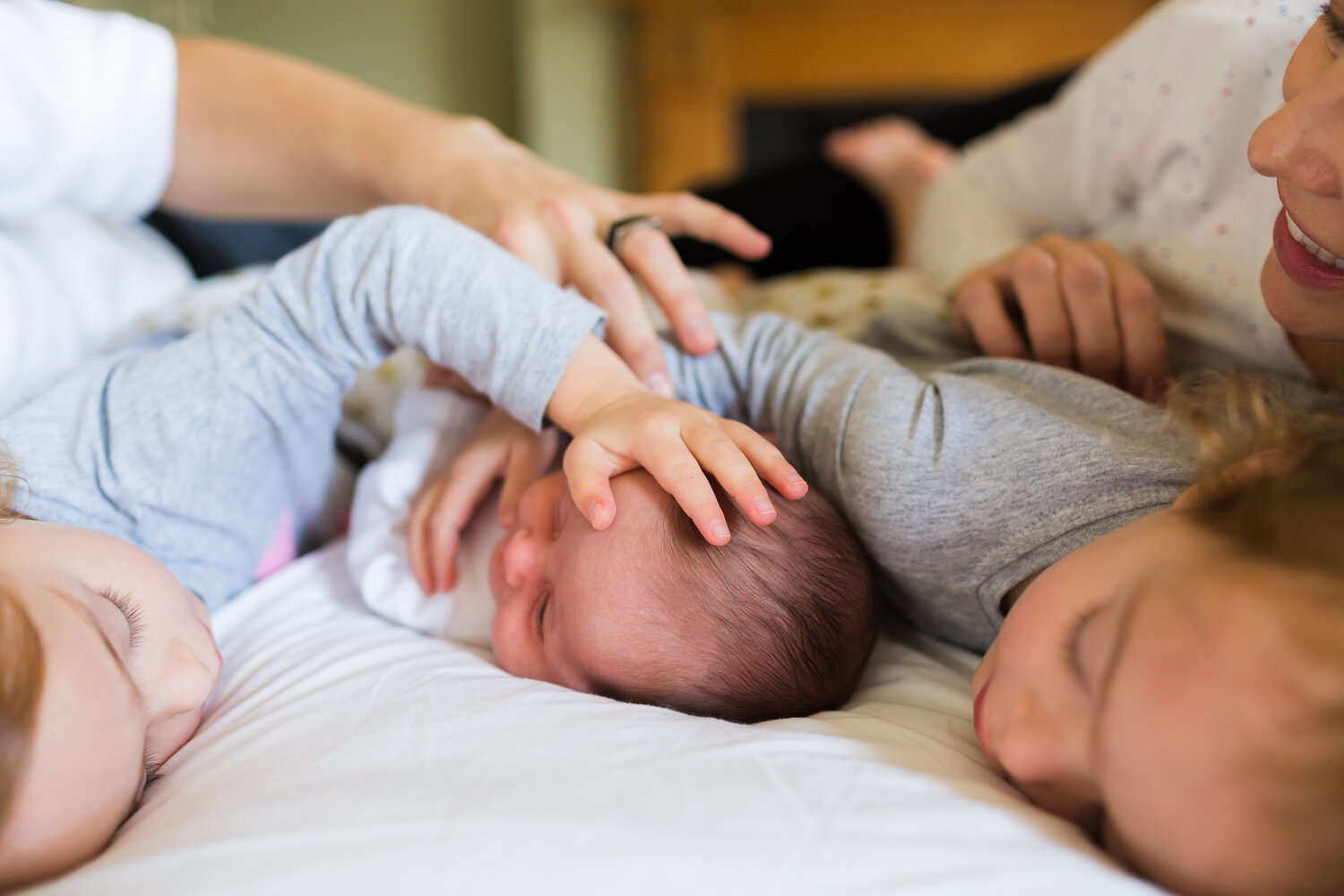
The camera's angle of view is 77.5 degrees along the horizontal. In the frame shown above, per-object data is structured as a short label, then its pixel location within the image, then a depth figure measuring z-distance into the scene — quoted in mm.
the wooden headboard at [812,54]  3018
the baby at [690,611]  645
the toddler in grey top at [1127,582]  421
